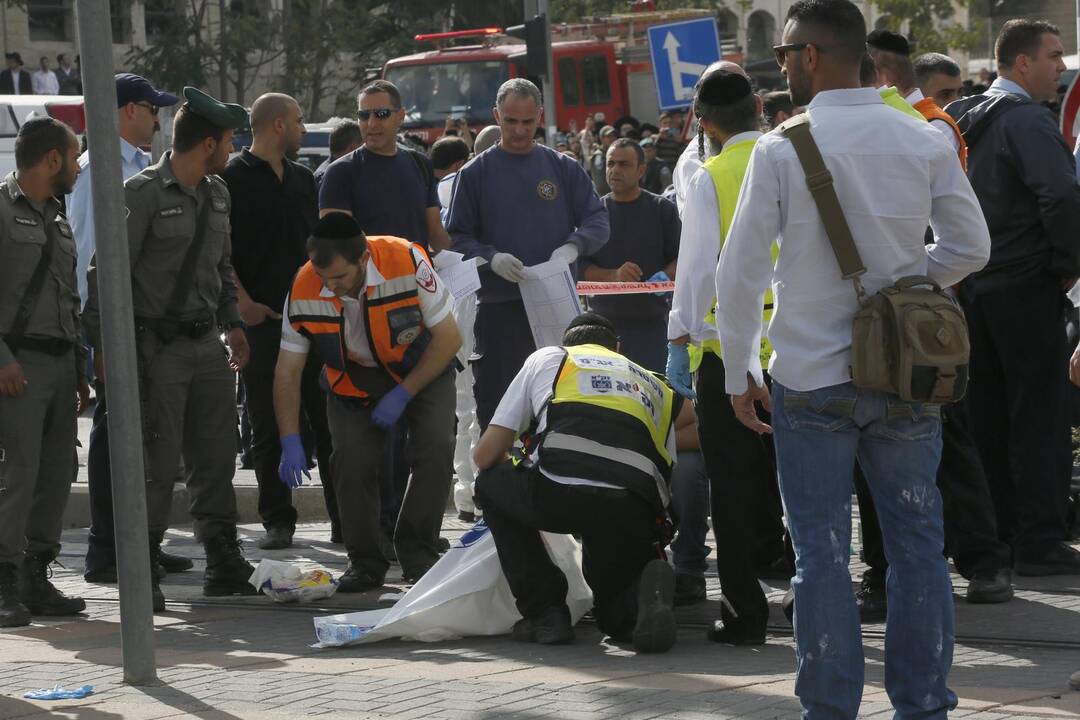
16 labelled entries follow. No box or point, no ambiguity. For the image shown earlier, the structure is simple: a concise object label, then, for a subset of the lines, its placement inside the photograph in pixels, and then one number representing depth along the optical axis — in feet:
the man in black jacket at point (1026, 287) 46.52
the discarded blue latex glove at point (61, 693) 37.28
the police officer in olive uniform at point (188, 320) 48.76
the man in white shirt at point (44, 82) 211.90
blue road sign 113.09
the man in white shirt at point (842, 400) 29.73
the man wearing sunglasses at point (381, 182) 59.05
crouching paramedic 41.72
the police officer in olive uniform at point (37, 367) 46.65
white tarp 43.00
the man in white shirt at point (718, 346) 39.50
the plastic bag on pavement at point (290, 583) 49.15
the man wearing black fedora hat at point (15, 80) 208.63
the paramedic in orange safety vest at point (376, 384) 49.71
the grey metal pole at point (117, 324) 35.80
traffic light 103.24
